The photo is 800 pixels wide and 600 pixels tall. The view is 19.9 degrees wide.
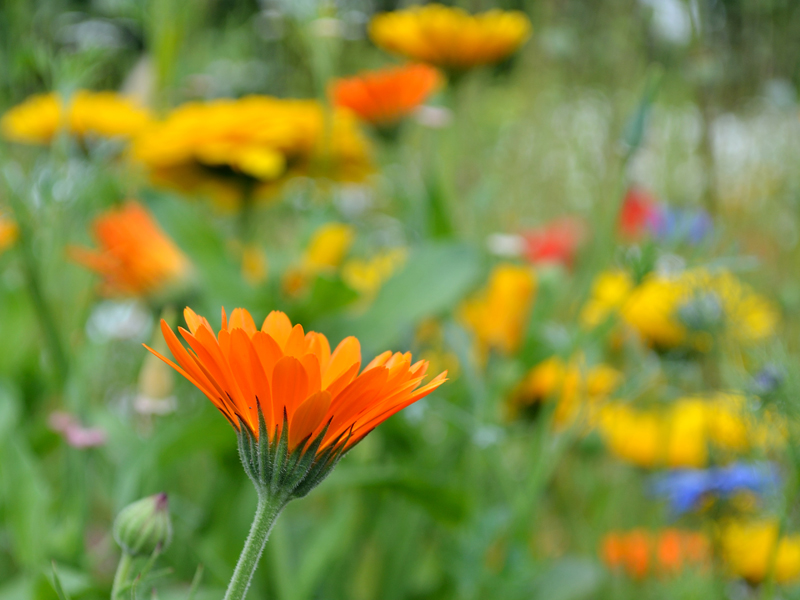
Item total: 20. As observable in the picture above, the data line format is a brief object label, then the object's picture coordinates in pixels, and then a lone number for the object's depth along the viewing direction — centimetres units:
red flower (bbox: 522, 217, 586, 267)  112
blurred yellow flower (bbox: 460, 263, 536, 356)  73
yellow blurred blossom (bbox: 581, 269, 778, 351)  66
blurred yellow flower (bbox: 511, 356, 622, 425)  77
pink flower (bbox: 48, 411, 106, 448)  54
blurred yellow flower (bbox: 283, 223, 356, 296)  73
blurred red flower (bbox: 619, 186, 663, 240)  144
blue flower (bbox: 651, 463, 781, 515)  57
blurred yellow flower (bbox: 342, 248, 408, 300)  82
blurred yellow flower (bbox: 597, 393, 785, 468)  72
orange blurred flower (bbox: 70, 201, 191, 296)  63
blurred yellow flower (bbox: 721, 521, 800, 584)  69
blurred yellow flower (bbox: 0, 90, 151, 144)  87
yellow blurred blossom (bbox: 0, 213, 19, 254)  57
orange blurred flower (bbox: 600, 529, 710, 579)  75
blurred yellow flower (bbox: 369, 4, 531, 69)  87
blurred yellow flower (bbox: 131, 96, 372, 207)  75
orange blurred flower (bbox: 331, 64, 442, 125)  82
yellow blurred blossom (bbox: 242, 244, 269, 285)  76
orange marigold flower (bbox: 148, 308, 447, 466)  40
